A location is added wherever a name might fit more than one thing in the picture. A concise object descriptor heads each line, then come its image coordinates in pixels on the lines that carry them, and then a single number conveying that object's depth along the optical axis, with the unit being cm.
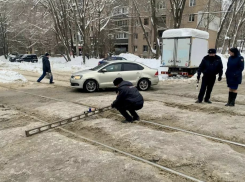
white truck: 1460
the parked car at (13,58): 4024
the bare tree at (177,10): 2228
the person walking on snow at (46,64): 1290
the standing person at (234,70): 689
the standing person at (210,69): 736
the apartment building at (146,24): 3384
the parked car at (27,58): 3791
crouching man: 553
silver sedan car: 1038
